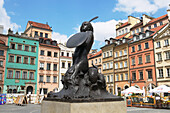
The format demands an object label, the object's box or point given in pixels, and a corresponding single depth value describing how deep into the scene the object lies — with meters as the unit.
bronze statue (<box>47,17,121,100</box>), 5.46
